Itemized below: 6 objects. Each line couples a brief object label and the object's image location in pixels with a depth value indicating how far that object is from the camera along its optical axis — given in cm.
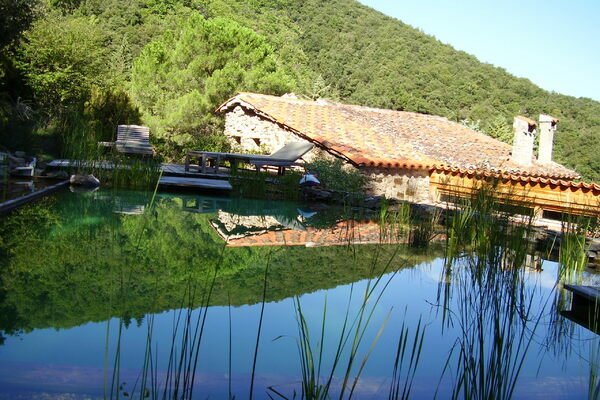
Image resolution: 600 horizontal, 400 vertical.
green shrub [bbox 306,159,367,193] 1210
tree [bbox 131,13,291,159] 1944
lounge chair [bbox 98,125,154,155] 1248
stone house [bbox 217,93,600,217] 1415
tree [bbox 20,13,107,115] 1717
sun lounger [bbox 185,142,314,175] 1219
